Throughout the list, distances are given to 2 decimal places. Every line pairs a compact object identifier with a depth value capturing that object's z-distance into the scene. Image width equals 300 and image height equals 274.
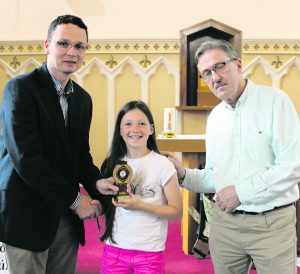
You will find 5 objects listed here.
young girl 1.84
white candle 3.63
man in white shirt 1.60
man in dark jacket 1.58
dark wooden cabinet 5.13
